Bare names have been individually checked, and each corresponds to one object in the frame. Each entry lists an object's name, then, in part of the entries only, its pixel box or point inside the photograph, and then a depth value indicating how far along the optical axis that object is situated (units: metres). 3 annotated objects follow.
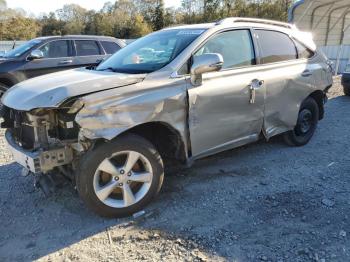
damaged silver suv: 3.31
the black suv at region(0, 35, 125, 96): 8.59
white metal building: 15.94
